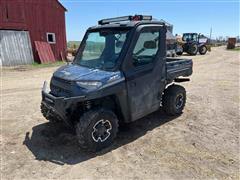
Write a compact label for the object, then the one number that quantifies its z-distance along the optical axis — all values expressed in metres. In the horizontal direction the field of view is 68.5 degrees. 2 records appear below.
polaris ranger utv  3.09
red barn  11.95
